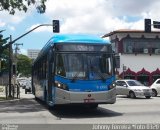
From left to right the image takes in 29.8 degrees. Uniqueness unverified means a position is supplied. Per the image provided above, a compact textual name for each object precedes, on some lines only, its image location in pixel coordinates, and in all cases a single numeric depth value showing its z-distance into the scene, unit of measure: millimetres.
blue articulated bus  12065
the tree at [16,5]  17987
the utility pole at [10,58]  24729
